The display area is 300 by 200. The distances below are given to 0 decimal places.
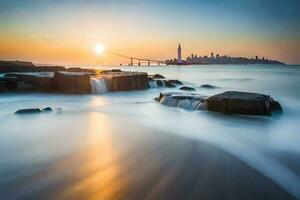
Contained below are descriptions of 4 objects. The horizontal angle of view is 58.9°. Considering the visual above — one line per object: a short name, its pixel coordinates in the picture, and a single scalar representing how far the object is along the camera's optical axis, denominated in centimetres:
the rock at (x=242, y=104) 877
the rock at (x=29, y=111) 982
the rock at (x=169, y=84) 2211
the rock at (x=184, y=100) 1013
